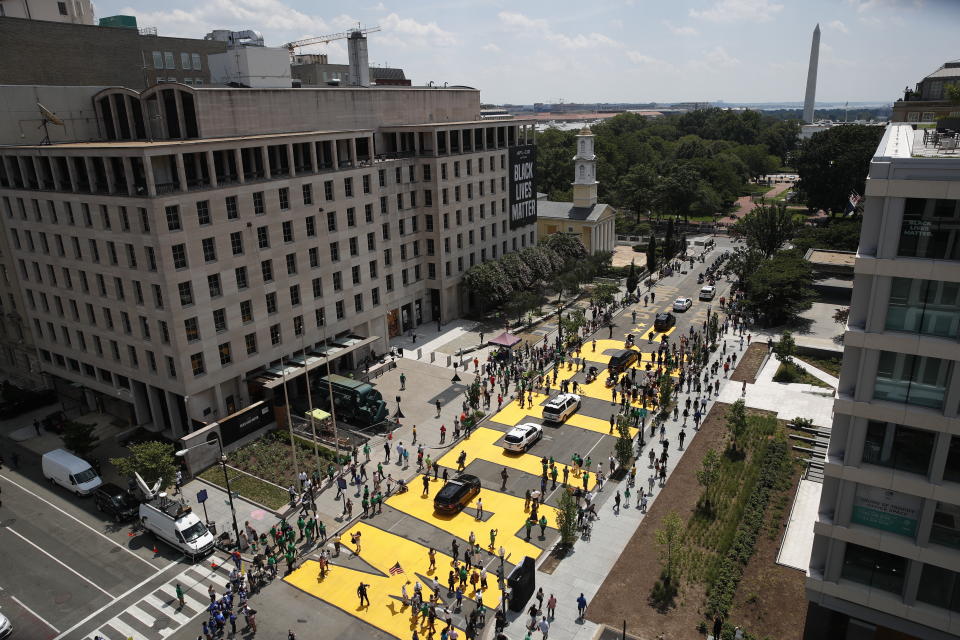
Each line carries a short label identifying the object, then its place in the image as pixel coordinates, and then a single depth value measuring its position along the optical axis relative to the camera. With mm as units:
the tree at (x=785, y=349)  55031
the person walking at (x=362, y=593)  30453
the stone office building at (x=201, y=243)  41688
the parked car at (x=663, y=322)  67000
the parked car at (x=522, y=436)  43969
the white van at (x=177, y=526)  34375
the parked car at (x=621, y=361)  55906
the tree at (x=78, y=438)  41531
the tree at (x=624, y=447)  40688
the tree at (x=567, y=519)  33688
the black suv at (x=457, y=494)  37438
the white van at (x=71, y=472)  40406
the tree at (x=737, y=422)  43750
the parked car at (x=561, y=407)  48000
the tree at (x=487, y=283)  68188
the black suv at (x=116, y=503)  37688
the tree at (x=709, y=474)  37594
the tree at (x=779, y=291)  66012
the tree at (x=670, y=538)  31141
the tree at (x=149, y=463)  36906
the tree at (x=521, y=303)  67000
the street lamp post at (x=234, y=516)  34625
